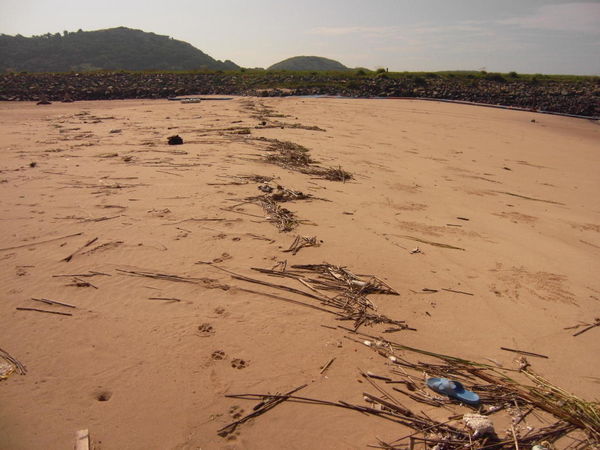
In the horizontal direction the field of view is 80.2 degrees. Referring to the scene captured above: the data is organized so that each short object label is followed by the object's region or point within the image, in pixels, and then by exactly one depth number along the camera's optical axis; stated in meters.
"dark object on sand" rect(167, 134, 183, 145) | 7.90
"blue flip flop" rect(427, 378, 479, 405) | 2.29
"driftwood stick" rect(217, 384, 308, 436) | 2.04
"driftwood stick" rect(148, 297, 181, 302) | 3.08
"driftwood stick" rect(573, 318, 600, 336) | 3.10
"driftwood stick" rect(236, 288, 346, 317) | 3.03
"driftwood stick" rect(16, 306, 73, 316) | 2.85
